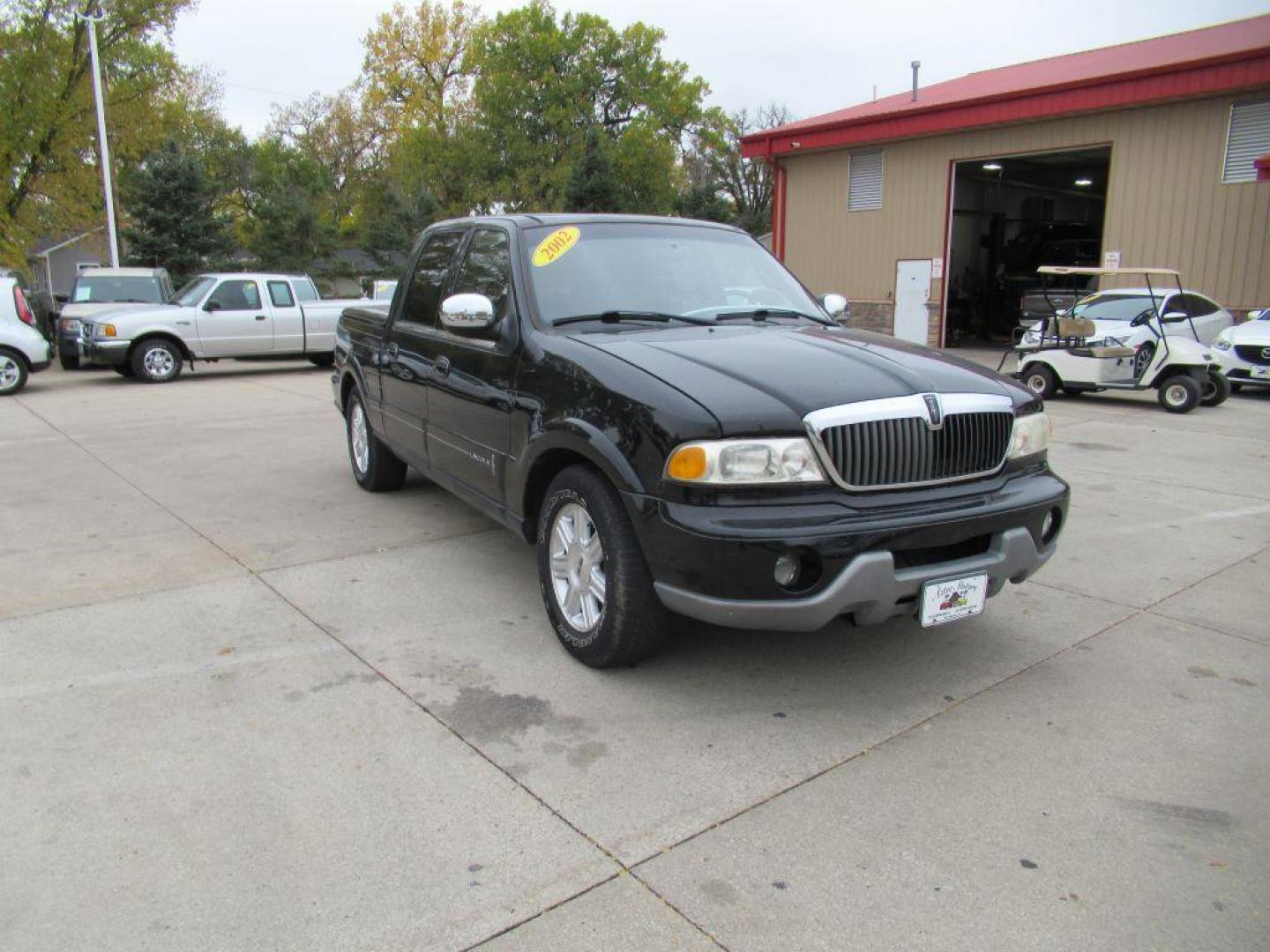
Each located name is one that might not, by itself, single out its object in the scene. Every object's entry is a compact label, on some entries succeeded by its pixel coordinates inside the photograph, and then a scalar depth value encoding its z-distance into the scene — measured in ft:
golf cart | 38.86
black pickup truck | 10.54
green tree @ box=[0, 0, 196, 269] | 81.82
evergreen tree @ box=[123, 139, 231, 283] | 102.53
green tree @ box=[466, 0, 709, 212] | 163.94
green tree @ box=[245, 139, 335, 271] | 135.44
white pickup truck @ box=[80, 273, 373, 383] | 47.96
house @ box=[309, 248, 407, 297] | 139.95
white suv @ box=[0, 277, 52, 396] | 43.80
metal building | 54.08
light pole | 72.79
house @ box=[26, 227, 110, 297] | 143.78
